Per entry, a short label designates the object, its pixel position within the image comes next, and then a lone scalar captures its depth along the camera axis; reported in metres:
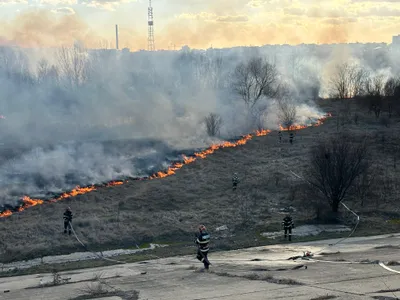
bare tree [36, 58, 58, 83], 73.62
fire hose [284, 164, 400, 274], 14.69
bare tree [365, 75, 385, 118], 60.97
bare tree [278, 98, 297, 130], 55.77
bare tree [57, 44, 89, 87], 71.81
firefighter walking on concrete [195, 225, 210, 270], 14.72
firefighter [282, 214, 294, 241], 21.44
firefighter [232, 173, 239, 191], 32.06
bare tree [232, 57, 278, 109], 65.75
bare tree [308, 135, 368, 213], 25.94
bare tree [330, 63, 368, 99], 78.50
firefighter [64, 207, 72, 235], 22.67
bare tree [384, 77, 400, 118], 61.38
